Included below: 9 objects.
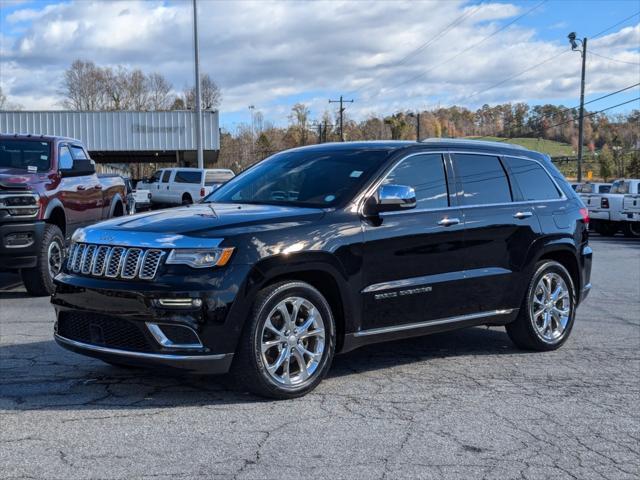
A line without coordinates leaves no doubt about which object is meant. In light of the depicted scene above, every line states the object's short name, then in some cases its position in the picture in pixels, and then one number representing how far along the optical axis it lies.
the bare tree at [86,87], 86.06
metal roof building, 41.53
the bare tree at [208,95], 83.75
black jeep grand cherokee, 4.80
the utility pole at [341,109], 73.03
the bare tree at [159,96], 88.38
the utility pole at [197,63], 32.34
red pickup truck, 9.25
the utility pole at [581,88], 42.06
